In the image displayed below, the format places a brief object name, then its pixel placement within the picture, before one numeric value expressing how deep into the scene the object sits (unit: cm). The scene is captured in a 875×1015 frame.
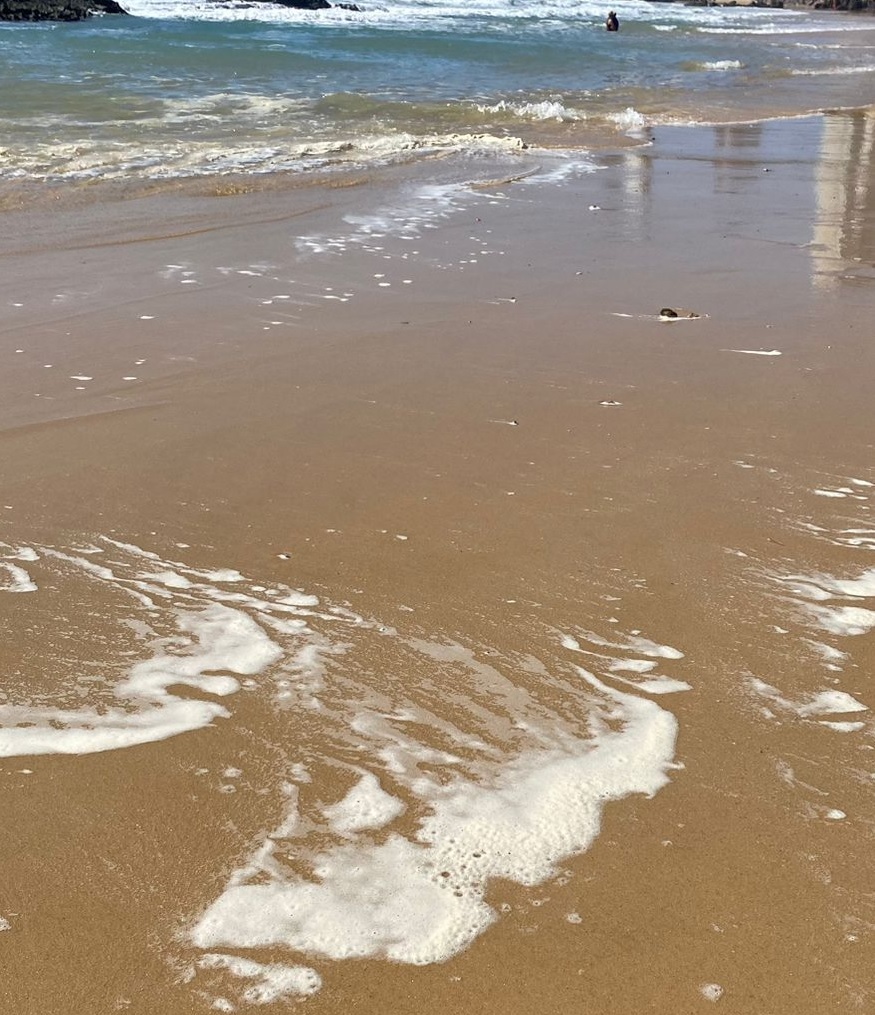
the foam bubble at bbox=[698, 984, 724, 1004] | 164
